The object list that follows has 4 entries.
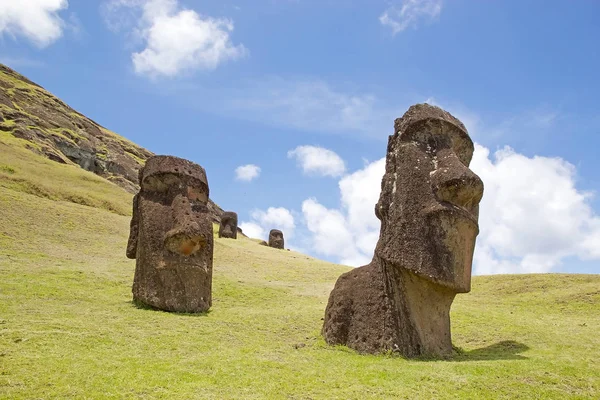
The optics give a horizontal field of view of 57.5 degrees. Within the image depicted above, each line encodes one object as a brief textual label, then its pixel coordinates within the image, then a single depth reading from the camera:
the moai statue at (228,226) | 47.78
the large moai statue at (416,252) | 10.42
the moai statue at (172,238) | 14.71
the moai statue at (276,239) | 53.33
